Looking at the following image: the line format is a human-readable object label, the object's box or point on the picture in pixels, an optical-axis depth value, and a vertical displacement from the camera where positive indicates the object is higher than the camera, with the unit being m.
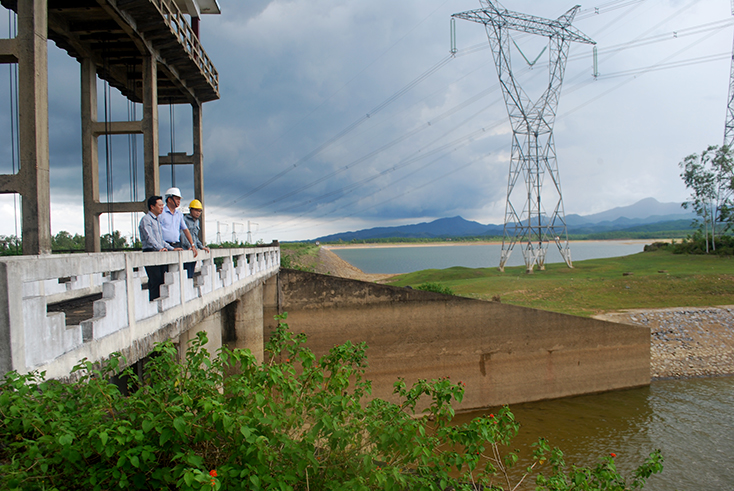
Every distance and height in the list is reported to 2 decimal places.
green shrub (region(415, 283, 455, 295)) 24.88 -2.70
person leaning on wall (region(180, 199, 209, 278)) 8.10 +0.51
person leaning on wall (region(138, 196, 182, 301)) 5.82 +0.12
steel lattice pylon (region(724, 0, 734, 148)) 44.12 +12.02
